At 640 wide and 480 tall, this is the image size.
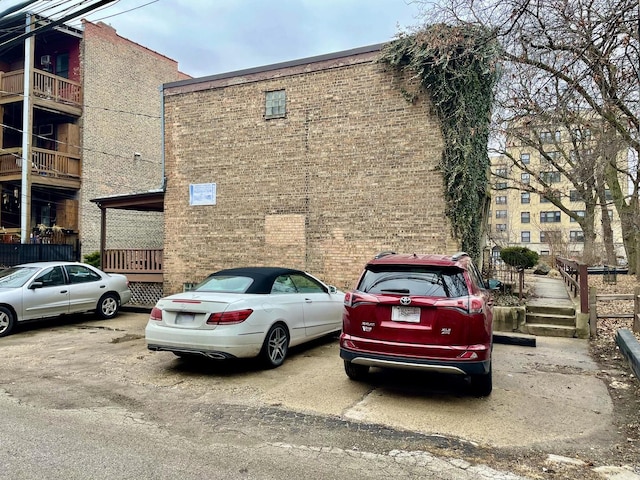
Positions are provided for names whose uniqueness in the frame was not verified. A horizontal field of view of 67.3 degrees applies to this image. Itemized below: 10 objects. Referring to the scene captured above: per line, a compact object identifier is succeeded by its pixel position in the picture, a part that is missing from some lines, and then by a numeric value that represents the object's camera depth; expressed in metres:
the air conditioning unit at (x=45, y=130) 21.44
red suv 5.15
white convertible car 6.29
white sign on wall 12.94
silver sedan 9.65
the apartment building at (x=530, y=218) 62.66
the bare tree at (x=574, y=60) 7.89
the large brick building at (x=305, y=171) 10.71
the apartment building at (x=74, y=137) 19.64
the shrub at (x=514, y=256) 16.41
